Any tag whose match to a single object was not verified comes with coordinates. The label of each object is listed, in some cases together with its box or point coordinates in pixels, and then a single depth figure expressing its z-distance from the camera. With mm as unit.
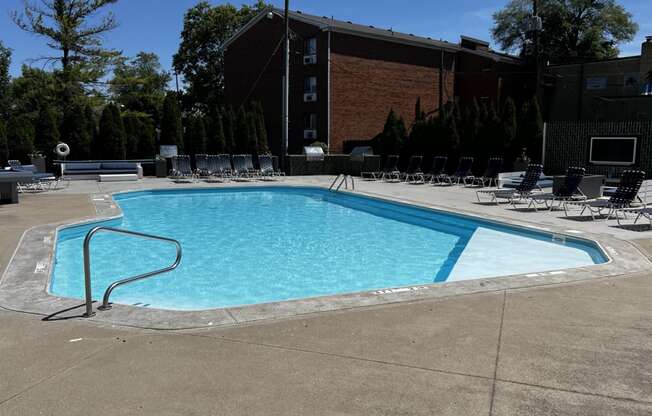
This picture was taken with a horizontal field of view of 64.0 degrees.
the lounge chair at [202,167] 22484
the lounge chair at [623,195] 11375
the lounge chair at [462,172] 20594
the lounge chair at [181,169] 21891
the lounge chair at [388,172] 23016
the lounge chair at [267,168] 23438
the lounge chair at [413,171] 22016
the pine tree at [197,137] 24906
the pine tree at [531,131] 20750
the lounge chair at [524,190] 14125
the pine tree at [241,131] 25916
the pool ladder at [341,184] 18644
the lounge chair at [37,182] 16997
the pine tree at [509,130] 20953
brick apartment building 29750
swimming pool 7715
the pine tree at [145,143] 24906
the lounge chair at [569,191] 13125
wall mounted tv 16422
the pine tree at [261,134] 26594
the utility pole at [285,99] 23688
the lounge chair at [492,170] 18766
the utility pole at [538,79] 30219
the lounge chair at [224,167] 22922
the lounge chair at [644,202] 10492
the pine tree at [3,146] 22398
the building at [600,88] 29641
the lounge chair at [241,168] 23156
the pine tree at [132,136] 24703
